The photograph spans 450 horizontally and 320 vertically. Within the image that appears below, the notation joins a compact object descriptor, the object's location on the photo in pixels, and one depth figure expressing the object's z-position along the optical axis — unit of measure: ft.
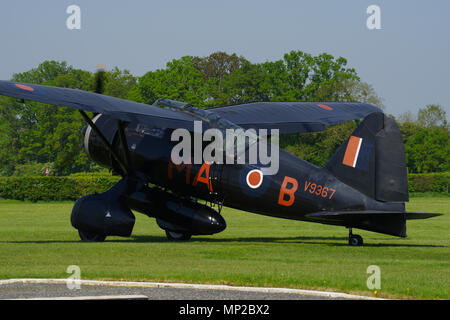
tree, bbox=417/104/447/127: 384.47
